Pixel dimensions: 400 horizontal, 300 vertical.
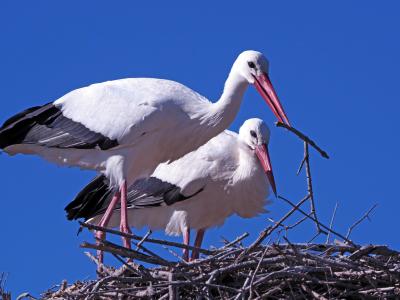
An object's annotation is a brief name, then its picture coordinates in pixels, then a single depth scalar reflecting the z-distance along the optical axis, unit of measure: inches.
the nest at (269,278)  780.6
